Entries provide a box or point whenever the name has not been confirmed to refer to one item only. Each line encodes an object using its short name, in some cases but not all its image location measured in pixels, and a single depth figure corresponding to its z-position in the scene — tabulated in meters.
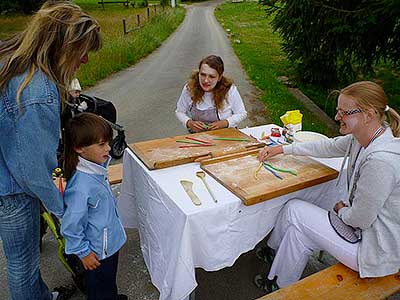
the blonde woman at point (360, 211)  1.77
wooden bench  1.83
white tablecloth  1.85
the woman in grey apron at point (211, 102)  3.21
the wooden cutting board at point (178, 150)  2.35
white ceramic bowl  2.85
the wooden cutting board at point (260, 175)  1.97
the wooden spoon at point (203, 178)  1.97
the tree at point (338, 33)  5.61
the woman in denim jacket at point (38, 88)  1.40
